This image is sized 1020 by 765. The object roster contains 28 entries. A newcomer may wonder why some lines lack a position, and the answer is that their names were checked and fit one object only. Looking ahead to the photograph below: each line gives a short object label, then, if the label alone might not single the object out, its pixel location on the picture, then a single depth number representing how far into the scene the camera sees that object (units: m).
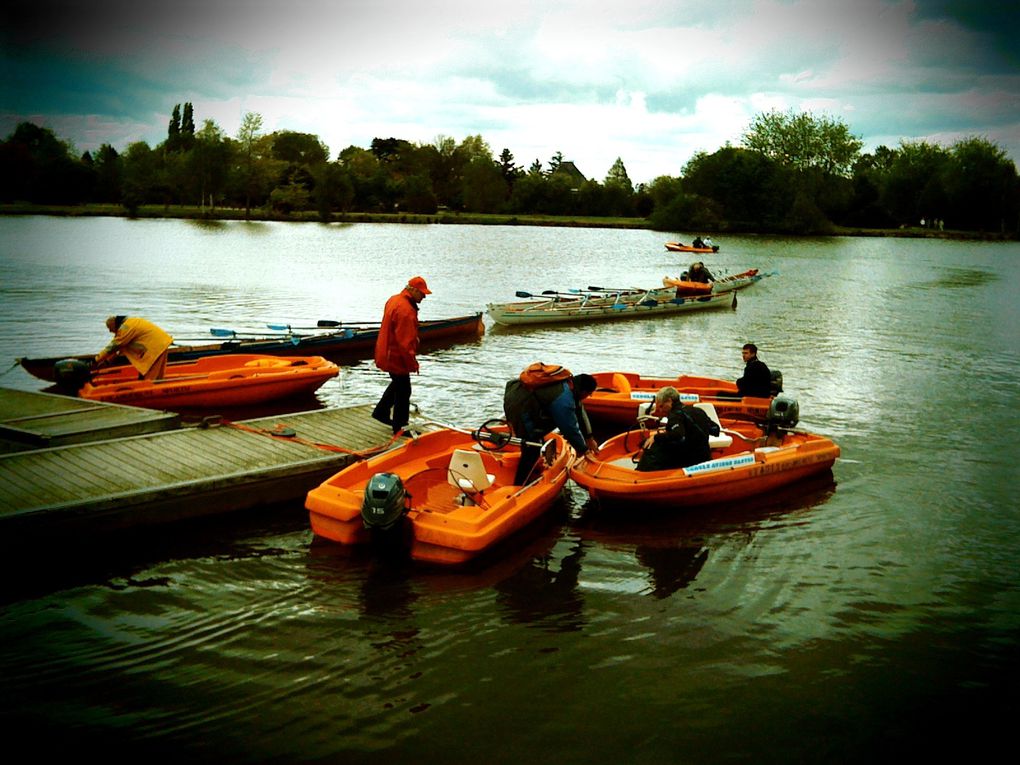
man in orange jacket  10.73
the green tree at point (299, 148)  121.06
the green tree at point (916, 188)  101.38
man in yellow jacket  12.85
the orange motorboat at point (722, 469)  9.49
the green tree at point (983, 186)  97.44
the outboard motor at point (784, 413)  11.29
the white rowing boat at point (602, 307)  25.31
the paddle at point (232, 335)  16.52
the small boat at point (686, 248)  58.83
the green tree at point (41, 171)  58.25
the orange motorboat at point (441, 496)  7.73
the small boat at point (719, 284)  32.03
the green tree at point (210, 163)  90.56
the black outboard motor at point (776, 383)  13.04
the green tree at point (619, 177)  121.06
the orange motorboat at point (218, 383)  12.70
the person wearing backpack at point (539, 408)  9.35
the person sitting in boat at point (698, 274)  33.31
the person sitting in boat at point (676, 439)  9.70
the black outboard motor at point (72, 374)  12.69
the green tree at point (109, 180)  95.31
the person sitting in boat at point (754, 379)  12.84
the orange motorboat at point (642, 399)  12.59
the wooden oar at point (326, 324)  17.99
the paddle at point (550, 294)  25.11
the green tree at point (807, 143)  102.25
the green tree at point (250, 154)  93.88
